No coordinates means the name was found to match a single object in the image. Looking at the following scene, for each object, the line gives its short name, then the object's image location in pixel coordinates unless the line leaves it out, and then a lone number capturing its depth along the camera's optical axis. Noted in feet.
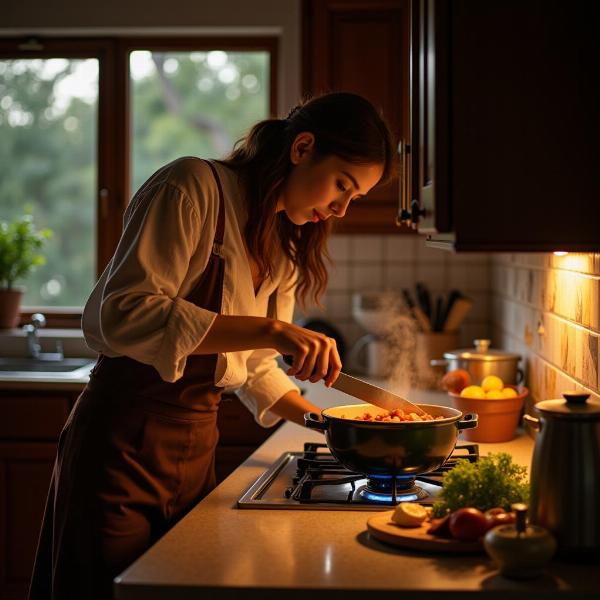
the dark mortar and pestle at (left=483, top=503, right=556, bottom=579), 3.91
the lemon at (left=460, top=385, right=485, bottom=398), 7.45
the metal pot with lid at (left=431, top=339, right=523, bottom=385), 8.16
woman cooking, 5.13
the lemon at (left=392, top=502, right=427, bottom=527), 4.55
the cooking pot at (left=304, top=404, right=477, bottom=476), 5.21
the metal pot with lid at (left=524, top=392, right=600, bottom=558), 4.14
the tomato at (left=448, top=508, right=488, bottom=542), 4.29
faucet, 11.91
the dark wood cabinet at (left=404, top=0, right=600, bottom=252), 4.33
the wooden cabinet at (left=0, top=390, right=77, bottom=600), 10.35
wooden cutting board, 4.29
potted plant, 12.35
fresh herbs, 4.65
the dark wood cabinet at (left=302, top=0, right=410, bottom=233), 11.00
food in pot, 5.53
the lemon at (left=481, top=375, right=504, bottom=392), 7.56
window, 12.59
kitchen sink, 11.79
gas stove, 5.25
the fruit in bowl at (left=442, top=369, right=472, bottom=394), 7.73
